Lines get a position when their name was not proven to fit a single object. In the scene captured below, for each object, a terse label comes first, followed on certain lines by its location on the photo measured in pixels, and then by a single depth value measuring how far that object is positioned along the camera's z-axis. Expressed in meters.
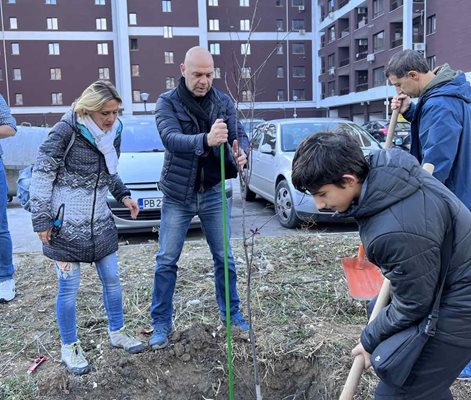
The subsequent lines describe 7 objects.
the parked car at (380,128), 18.28
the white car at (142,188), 6.22
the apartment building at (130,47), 45.38
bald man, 3.13
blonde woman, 2.85
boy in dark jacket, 1.63
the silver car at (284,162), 6.95
